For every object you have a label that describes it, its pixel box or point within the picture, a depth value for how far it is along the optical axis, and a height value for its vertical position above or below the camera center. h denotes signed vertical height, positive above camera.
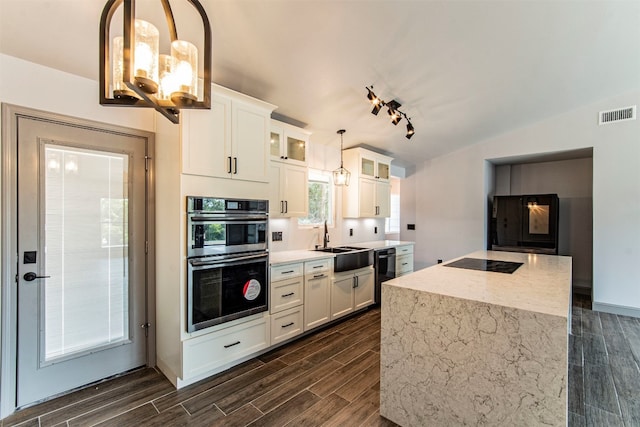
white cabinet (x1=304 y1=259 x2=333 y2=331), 3.13 -0.92
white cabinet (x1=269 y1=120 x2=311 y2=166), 3.23 +0.80
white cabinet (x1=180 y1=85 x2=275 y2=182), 2.25 +0.62
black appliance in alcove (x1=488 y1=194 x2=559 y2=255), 4.77 -0.20
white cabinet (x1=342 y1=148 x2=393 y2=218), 4.47 +0.41
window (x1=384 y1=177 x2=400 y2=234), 6.39 +0.05
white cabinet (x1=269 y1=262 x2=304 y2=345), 2.80 -0.91
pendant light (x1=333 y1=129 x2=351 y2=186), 4.03 +0.50
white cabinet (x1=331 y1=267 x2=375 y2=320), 3.49 -1.03
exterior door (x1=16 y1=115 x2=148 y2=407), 2.05 -0.35
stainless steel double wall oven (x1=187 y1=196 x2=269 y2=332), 2.24 -0.41
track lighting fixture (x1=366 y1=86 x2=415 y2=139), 2.86 +1.11
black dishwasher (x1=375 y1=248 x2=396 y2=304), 4.18 -0.81
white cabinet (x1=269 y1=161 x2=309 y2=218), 3.24 +0.24
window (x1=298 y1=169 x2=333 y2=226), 4.16 +0.18
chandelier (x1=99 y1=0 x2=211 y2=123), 1.08 +0.56
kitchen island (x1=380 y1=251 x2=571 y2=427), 1.42 -0.77
